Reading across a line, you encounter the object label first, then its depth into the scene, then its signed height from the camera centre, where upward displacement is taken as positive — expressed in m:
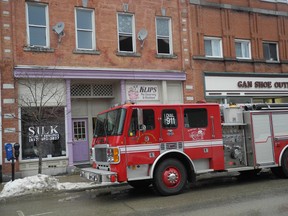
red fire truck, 8.91 -0.22
